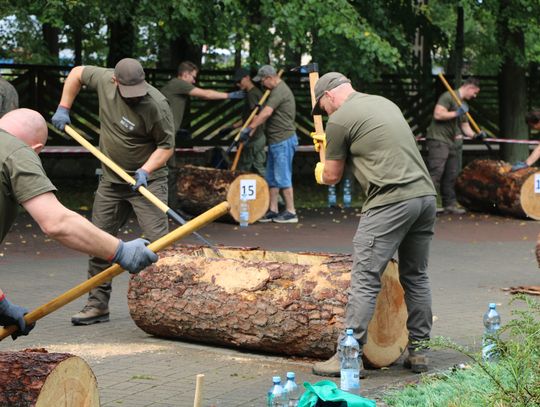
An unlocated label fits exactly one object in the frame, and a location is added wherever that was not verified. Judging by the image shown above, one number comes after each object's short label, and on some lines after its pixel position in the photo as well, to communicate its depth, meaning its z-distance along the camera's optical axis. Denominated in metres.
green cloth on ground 5.52
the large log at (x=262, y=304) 7.52
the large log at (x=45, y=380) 4.88
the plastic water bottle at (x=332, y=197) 18.20
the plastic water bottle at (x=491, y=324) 6.70
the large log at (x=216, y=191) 15.78
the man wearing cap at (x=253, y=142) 16.86
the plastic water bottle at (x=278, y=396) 5.73
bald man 5.01
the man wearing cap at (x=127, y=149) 8.92
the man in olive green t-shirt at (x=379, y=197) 7.23
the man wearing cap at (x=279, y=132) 15.87
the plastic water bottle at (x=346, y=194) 18.32
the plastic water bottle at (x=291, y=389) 5.73
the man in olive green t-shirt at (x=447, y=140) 17.05
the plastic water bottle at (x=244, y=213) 15.67
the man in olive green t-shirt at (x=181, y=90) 15.63
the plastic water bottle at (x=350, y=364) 6.60
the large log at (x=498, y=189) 16.84
